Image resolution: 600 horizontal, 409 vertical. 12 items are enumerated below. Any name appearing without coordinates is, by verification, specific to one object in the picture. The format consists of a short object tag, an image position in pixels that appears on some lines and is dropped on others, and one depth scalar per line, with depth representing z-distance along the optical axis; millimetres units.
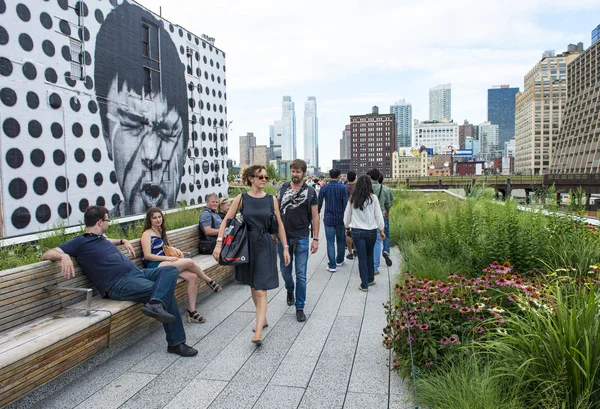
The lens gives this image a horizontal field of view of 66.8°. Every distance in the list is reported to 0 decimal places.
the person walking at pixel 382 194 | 8531
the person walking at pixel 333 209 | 8141
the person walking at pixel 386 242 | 8625
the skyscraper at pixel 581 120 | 91688
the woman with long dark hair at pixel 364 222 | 6746
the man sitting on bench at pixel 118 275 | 4465
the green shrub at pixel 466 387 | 2859
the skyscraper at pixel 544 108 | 159625
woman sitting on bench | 5457
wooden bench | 3330
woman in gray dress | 4848
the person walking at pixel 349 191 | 9376
